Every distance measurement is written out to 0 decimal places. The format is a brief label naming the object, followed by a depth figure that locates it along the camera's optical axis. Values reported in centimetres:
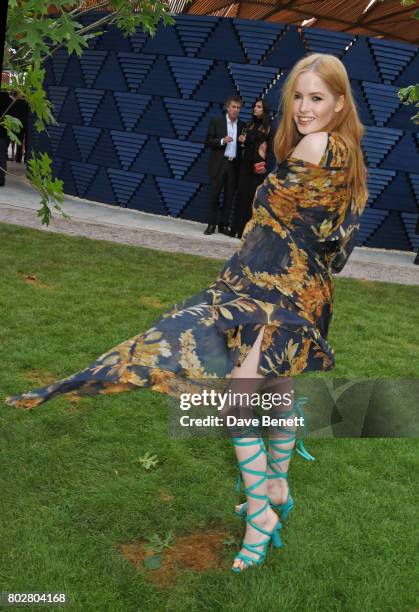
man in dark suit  972
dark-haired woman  935
